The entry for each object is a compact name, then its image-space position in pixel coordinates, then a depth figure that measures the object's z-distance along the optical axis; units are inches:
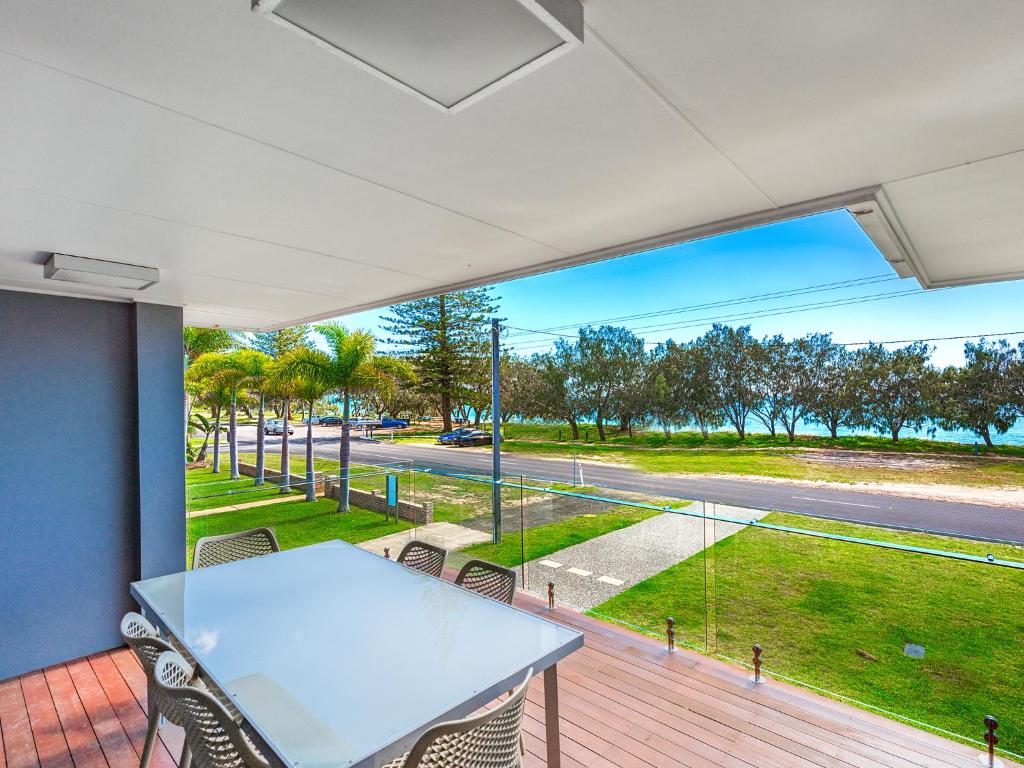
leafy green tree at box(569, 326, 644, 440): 639.8
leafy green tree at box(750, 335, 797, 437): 515.2
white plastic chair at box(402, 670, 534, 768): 48.3
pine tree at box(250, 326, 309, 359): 767.7
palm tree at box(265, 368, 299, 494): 414.9
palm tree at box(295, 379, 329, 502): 422.3
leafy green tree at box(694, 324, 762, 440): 537.0
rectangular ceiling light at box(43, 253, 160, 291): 93.0
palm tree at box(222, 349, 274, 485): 510.0
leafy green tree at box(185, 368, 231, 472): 541.3
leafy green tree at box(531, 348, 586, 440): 654.5
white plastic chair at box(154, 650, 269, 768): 51.5
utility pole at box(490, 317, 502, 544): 317.4
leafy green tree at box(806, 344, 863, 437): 457.1
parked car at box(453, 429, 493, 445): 876.2
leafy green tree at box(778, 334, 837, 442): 490.9
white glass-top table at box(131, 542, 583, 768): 51.9
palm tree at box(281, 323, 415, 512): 416.2
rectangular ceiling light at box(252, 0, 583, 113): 31.6
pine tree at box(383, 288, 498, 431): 949.8
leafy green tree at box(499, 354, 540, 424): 683.4
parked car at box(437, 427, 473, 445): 906.8
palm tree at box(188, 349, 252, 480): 516.4
